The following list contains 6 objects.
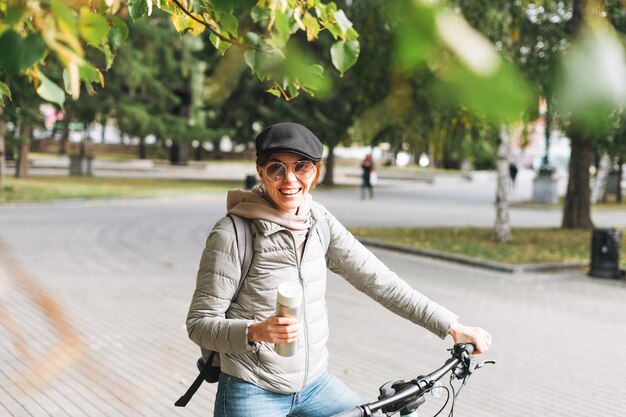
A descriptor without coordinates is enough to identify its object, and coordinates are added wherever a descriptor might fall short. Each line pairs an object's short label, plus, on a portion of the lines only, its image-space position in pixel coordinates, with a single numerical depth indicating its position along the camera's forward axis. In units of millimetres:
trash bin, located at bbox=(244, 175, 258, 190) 26328
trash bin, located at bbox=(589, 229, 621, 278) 11945
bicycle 2490
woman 2721
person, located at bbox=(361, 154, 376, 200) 27788
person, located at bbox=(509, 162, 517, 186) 33966
